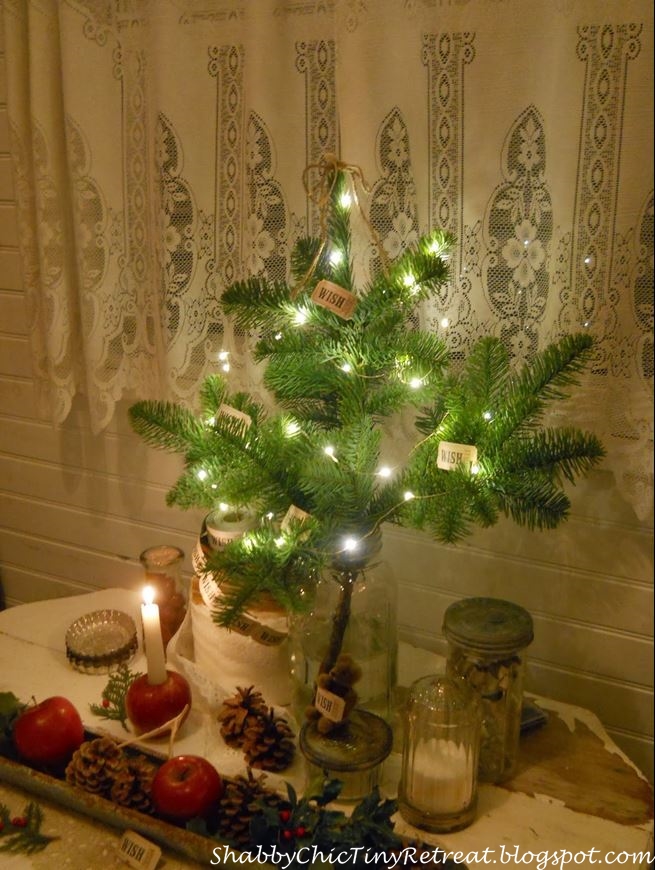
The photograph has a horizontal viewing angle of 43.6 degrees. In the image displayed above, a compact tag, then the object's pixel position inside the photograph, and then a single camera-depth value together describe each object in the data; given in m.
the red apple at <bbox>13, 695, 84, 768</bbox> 1.00
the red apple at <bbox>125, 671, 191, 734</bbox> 1.04
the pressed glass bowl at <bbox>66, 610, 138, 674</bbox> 1.20
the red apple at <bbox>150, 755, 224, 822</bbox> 0.90
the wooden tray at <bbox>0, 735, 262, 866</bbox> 0.86
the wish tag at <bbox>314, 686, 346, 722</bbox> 0.90
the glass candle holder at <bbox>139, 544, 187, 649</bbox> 1.23
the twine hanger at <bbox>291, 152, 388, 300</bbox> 0.97
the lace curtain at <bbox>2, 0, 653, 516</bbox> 0.97
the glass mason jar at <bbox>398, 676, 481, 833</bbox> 0.91
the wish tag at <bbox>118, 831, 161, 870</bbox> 0.87
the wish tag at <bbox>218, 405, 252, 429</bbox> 0.95
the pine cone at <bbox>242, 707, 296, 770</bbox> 1.00
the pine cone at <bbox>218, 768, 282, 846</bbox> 0.90
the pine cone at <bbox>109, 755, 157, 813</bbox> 0.94
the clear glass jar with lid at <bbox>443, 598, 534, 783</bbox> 0.96
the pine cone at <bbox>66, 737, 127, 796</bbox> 0.95
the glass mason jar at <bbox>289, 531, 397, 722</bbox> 0.99
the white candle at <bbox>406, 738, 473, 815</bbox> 0.90
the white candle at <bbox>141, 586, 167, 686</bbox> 1.02
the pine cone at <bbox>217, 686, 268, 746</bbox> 1.02
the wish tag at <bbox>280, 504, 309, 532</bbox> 0.89
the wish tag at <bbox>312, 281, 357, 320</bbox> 0.92
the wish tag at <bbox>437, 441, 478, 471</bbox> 0.87
